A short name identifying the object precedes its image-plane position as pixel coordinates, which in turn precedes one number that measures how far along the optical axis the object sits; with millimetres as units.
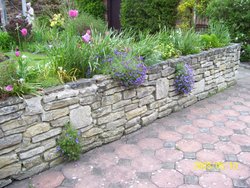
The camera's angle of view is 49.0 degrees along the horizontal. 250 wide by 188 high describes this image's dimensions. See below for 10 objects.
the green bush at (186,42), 4305
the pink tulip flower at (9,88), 2379
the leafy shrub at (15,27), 5177
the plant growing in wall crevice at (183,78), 3879
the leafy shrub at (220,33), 5020
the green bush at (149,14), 6766
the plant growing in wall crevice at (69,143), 2717
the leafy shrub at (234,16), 6738
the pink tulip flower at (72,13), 4098
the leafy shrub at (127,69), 3076
